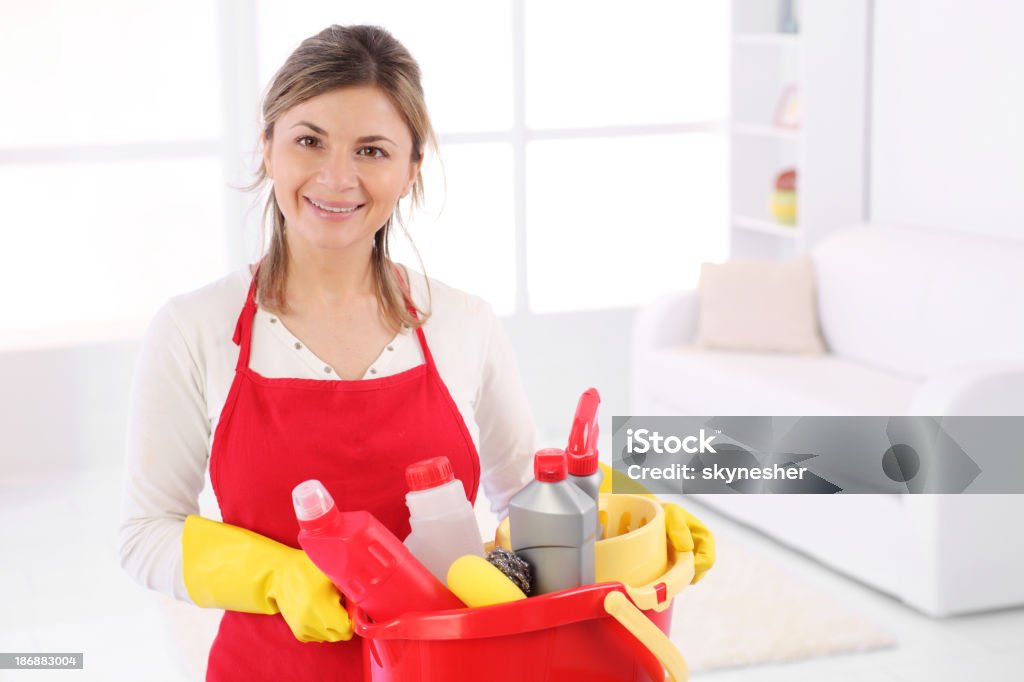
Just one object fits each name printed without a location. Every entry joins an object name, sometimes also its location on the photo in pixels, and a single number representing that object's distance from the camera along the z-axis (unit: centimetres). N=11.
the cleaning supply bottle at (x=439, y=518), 225
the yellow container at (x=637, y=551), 219
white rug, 452
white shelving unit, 699
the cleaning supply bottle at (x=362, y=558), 209
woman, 246
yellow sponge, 210
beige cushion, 637
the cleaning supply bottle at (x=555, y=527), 214
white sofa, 473
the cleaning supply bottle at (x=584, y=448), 220
